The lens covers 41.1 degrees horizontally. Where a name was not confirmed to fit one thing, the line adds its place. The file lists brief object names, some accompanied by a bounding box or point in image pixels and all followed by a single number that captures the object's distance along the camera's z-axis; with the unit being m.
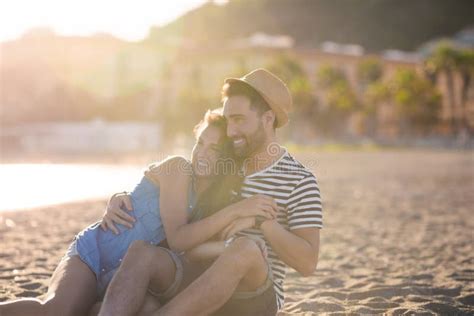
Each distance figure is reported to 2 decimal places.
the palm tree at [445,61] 65.38
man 2.93
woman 3.12
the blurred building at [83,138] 37.84
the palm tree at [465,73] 65.44
